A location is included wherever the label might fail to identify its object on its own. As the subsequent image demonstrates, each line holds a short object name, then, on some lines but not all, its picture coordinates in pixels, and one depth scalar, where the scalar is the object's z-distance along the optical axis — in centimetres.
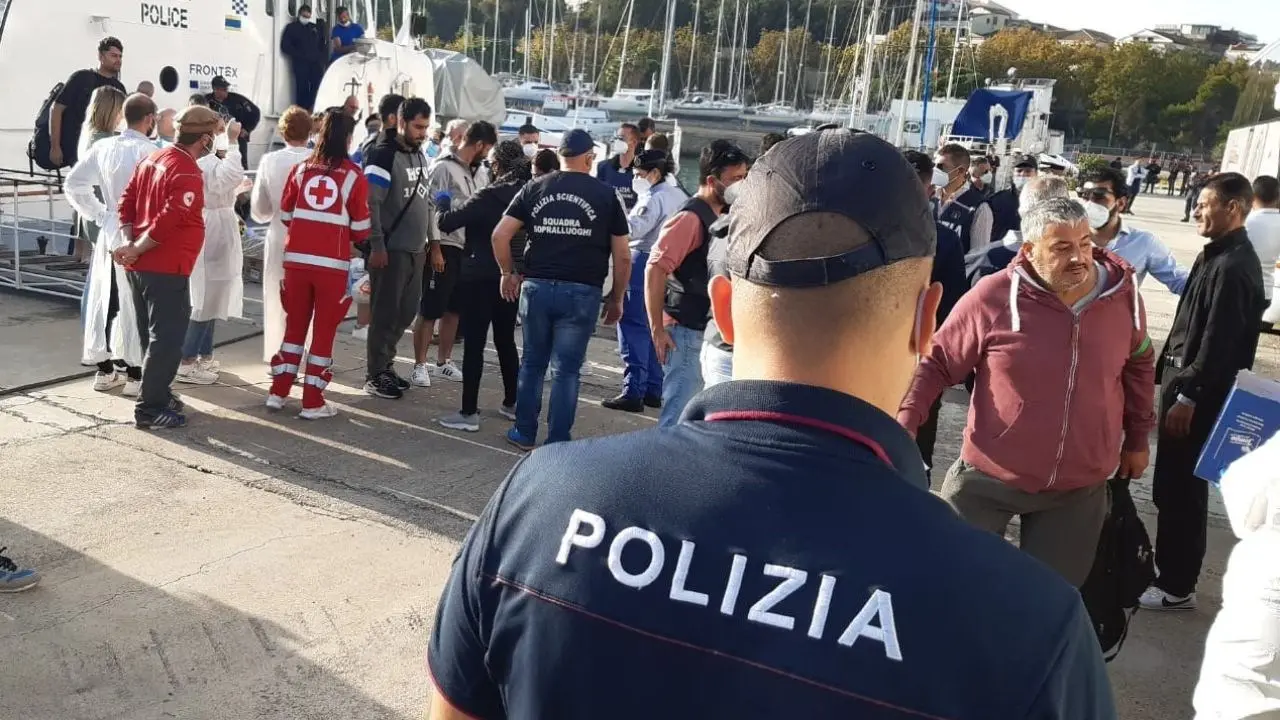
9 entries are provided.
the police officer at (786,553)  116
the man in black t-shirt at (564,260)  632
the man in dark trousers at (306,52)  1487
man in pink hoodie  376
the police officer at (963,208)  890
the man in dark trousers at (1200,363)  470
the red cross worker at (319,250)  675
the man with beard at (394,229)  752
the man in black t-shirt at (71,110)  1020
